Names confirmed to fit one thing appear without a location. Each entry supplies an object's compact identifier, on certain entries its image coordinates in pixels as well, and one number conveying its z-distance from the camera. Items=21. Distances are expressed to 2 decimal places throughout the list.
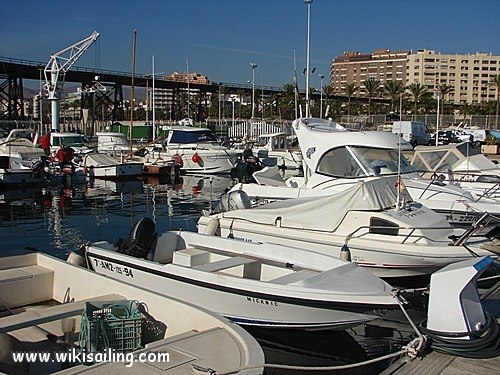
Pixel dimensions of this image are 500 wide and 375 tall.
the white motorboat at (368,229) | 10.34
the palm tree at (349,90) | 98.44
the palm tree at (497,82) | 83.03
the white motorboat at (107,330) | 4.88
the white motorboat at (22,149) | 33.59
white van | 51.41
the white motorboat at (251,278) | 7.63
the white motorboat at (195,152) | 36.88
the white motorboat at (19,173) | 29.25
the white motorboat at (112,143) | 43.69
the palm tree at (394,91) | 96.81
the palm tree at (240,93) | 95.80
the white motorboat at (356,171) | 14.63
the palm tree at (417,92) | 94.50
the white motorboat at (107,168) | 34.00
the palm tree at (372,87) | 97.82
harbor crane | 52.11
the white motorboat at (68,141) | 41.09
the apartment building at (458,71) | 175.50
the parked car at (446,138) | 48.69
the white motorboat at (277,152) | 35.56
